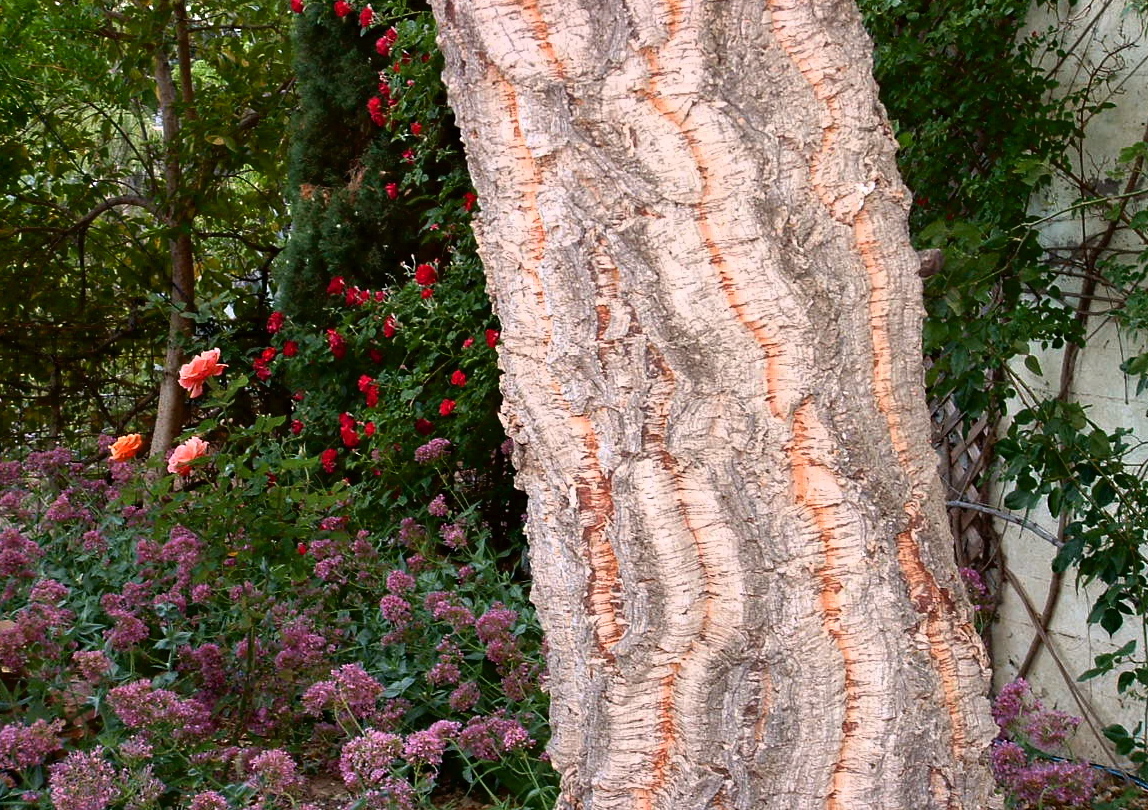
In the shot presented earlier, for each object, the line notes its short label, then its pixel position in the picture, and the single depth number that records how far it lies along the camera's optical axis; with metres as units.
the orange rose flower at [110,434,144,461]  2.68
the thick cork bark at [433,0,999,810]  1.07
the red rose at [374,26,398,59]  3.55
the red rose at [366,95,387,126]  3.77
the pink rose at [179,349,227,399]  2.48
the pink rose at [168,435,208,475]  2.33
